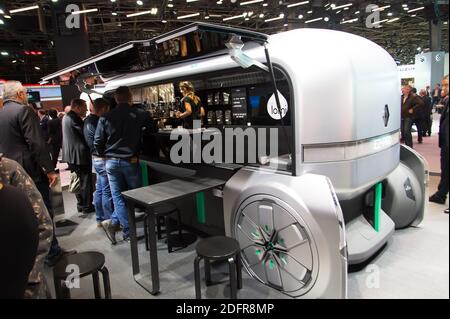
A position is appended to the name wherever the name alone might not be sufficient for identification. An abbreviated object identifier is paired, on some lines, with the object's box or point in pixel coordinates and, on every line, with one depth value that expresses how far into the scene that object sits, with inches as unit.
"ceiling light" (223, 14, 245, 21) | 453.6
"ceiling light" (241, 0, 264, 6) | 390.1
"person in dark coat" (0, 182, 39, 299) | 41.1
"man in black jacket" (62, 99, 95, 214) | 153.7
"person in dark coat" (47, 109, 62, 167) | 260.6
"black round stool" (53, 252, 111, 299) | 72.4
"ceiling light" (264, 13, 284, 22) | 465.6
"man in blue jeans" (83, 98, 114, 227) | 139.3
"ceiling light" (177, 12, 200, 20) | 440.7
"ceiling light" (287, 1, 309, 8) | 372.9
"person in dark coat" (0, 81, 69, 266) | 102.0
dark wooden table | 87.9
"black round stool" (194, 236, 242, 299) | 77.9
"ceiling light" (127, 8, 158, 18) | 363.3
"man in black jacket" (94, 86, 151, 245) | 120.3
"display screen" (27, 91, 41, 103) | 421.5
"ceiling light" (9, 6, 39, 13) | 316.8
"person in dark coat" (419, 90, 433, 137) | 199.6
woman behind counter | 157.1
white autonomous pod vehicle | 78.4
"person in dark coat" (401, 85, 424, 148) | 199.2
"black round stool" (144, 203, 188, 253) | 115.3
